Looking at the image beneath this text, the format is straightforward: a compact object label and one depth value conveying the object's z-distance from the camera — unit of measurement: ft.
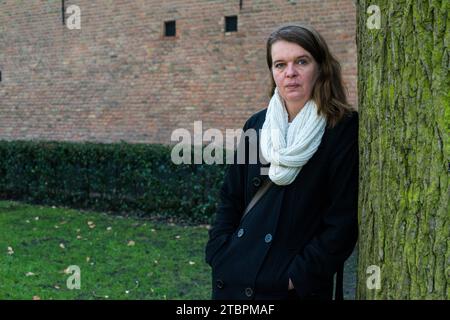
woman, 7.07
